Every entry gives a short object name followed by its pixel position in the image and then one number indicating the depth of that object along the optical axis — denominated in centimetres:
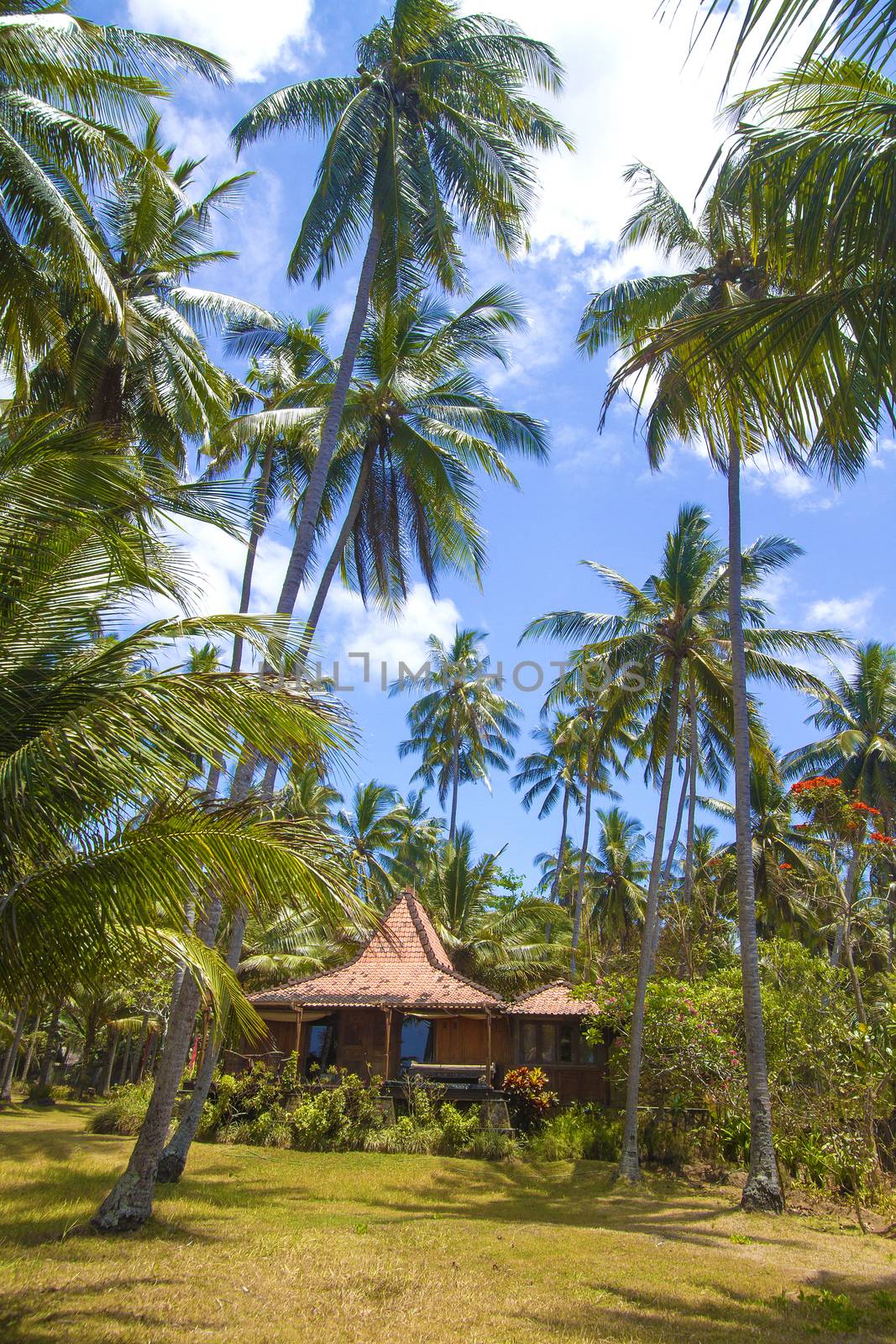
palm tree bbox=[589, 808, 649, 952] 3328
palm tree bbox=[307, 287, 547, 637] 1413
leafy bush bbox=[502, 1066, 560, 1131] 1816
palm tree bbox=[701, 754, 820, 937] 2794
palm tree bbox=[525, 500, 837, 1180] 1673
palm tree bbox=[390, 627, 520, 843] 3419
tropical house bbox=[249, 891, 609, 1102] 1872
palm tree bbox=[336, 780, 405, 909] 3066
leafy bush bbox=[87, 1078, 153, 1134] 1659
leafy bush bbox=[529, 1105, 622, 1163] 1648
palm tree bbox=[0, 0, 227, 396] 709
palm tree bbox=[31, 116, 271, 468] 1180
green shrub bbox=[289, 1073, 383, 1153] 1571
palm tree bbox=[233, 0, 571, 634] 1169
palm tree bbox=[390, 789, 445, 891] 2923
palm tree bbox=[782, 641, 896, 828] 2789
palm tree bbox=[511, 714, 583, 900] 3259
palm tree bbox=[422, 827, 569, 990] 2583
